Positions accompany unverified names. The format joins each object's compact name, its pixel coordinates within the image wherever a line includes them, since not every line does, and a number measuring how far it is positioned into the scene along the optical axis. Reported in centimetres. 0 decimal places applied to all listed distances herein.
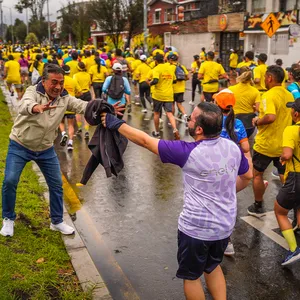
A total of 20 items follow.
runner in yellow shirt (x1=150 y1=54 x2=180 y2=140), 1036
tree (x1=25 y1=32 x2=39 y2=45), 6431
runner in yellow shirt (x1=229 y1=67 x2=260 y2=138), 662
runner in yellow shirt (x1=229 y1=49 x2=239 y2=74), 2258
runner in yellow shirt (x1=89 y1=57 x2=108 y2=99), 1299
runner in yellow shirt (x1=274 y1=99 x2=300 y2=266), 429
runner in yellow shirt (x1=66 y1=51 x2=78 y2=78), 1259
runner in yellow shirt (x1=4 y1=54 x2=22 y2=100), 1586
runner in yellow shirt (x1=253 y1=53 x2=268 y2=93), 1019
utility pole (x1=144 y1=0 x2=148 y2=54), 3002
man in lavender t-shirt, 304
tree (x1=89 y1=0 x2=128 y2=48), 4031
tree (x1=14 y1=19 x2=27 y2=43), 9212
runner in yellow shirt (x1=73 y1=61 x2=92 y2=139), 1071
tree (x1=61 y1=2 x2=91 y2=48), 5072
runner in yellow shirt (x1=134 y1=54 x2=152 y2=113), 1409
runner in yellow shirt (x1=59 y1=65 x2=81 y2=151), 930
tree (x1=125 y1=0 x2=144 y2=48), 4028
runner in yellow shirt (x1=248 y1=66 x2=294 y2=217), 538
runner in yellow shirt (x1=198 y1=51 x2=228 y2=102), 1173
